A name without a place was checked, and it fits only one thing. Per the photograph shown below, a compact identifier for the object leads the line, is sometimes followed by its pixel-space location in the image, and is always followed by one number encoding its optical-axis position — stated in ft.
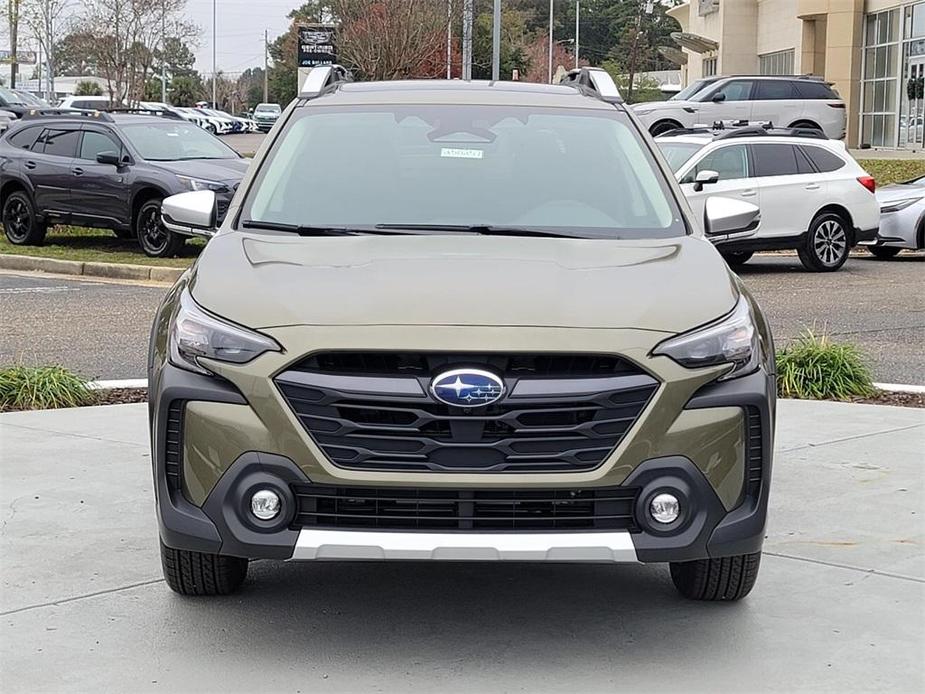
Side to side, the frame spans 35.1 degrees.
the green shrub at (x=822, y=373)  29.99
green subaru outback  13.65
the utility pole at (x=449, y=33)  120.24
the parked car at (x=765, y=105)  95.71
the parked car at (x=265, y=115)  242.19
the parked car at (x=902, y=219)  61.62
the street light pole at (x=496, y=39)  100.21
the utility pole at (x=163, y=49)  161.88
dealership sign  125.49
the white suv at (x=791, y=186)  56.03
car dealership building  135.54
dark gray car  58.34
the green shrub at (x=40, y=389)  28.19
